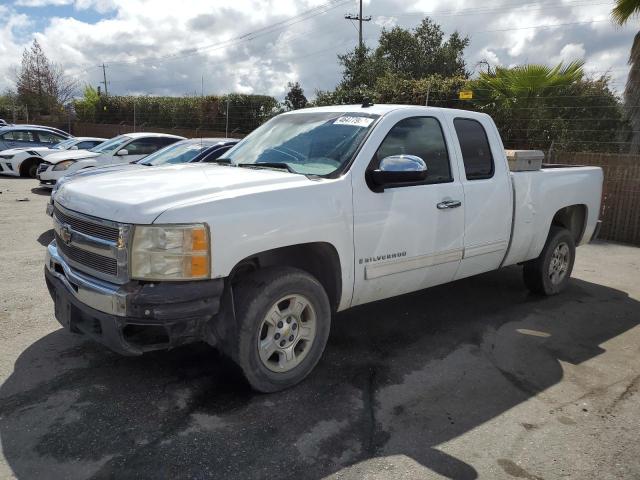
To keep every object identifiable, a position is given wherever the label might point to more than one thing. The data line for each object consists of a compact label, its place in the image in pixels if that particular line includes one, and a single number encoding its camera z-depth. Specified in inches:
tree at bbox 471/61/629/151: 458.0
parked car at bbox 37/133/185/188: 479.2
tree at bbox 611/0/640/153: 448.8
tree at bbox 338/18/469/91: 1419.8
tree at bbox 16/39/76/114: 1603.1
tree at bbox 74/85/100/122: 1330.0
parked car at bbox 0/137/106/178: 643.5
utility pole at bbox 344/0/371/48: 1430.1
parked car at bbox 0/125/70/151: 709.3
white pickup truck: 123.3
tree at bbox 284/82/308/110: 1000.9
